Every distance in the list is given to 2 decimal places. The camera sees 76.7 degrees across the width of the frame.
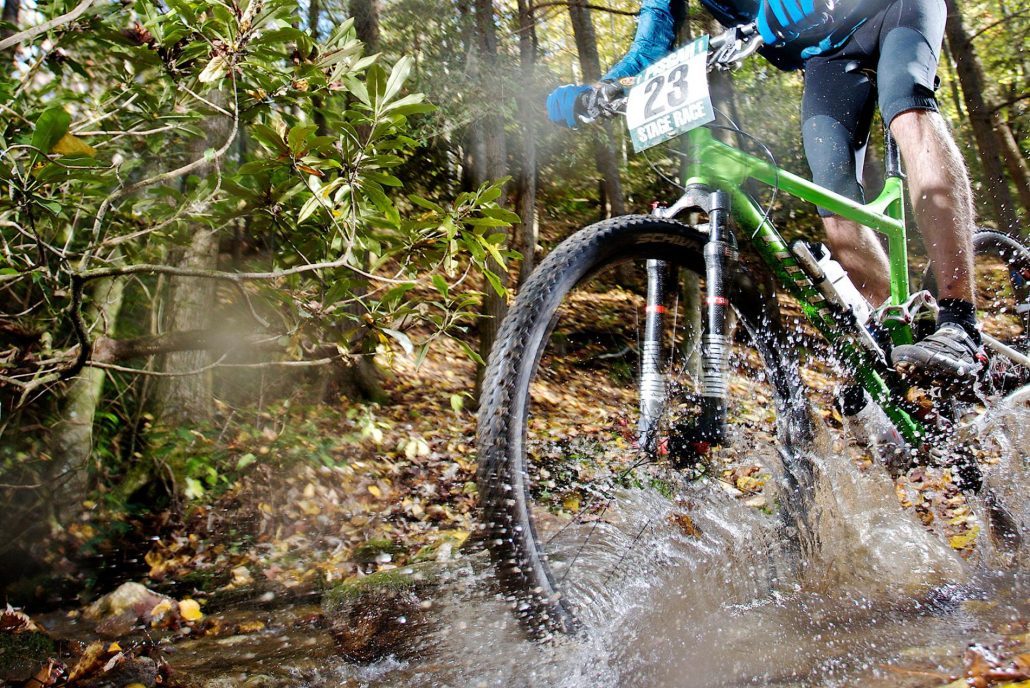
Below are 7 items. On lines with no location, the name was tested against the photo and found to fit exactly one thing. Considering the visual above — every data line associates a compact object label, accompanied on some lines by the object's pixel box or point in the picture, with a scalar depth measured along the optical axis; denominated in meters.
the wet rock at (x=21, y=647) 1.51
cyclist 1.82
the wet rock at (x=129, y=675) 1.40
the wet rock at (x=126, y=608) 2.02
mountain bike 1.52
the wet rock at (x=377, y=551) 2.61
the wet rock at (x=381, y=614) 1.61
